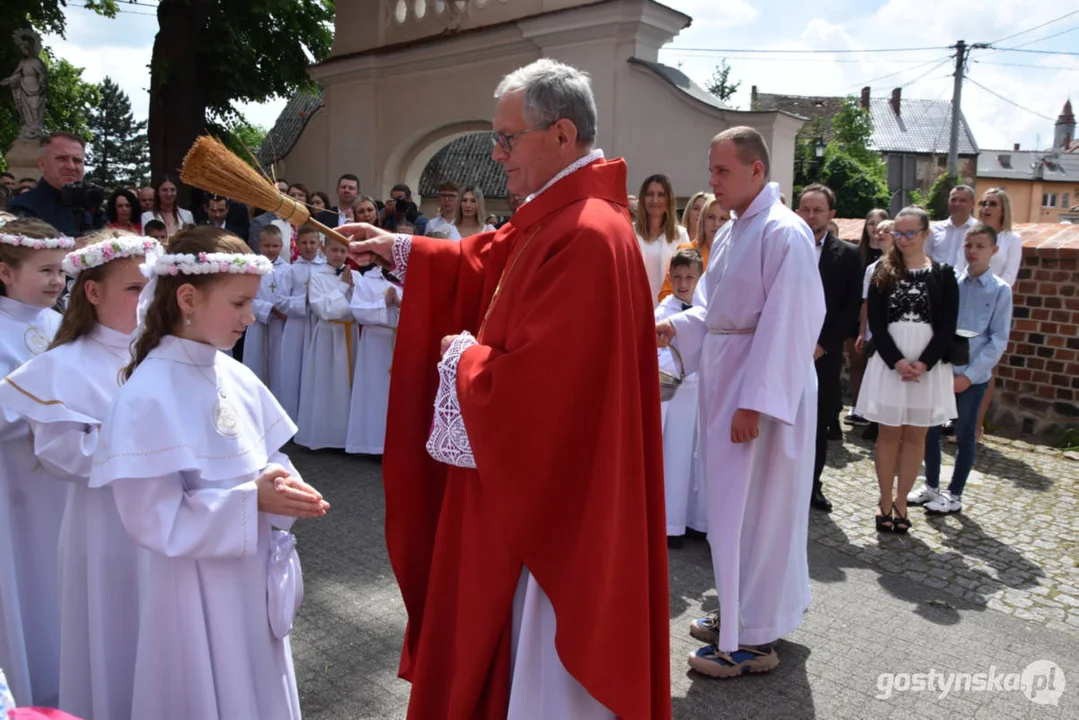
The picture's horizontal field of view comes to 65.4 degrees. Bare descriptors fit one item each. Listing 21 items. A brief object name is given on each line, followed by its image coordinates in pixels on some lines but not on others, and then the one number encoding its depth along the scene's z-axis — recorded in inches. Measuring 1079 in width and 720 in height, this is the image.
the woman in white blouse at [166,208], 316.5
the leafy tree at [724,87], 1801.2
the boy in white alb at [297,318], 304.5
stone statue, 432.8
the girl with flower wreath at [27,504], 119.8
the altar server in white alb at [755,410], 138.6
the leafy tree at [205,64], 493.7
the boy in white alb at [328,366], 296.7
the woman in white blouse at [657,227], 255.1
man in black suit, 255.3
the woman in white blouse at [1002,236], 298.7
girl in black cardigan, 216.7
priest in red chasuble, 90.4
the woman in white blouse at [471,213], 307.1
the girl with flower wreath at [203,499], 90.0
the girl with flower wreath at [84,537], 104.4
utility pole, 1040.2
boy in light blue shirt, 241.3
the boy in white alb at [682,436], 207.3
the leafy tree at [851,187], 1200.2
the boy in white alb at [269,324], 302.0
